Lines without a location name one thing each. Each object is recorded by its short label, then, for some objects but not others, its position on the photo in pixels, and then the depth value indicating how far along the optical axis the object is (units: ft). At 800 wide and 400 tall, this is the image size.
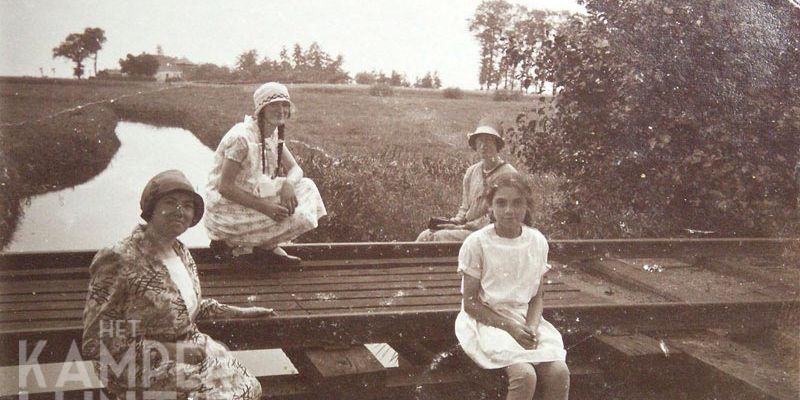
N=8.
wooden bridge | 11.50
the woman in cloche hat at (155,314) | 8.48
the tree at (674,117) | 21.47
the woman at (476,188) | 18.09
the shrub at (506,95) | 28.41
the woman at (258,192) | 15.42
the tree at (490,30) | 25.14
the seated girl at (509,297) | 10.86
